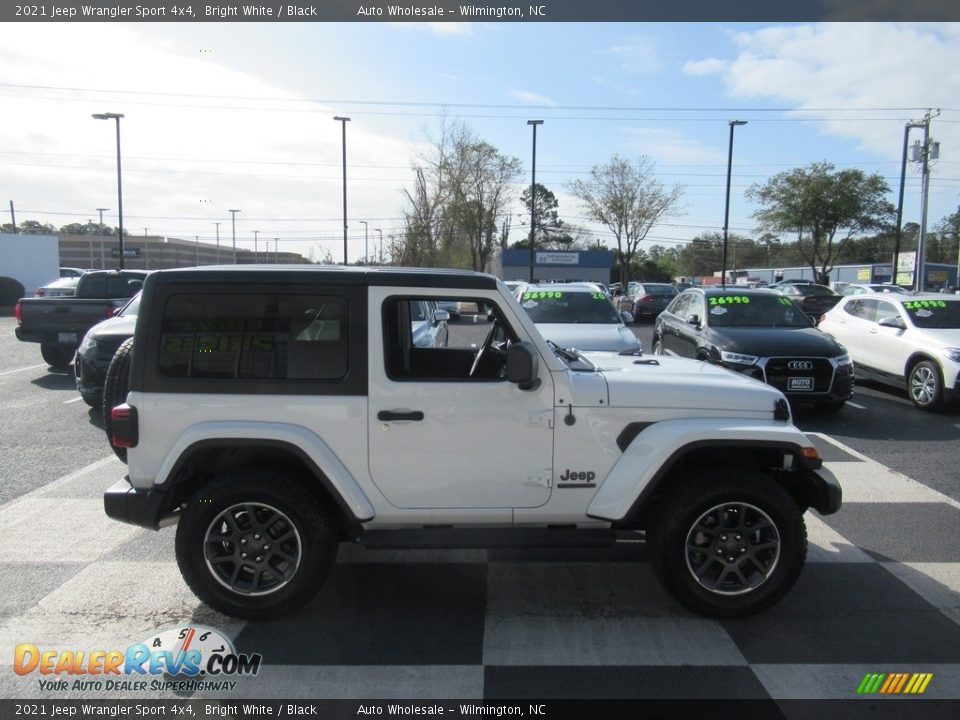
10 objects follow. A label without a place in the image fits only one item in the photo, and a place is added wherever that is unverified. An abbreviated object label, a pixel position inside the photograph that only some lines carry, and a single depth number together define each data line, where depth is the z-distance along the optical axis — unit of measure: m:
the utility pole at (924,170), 31.22
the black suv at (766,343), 8.75
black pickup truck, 11.64
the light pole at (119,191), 30.58
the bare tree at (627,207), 47.84
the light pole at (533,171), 35.43
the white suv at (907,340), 9.43
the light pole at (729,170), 35.69
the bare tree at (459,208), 41.41
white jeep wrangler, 3.74
